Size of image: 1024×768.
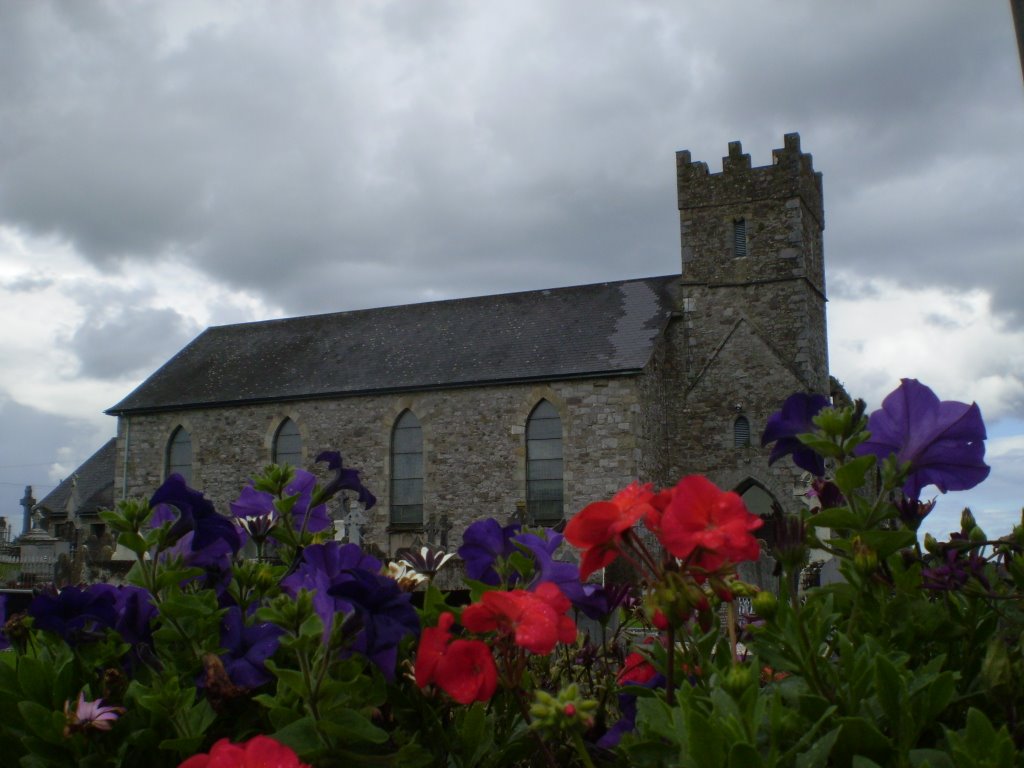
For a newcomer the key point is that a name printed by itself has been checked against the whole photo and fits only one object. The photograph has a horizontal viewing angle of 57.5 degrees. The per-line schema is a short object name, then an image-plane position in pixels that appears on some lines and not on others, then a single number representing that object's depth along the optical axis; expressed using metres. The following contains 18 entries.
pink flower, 1.58
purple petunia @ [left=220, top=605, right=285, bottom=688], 1.69
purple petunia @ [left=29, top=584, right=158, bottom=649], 1.83
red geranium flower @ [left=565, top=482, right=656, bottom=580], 1.44
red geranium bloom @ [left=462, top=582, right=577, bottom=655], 1.42
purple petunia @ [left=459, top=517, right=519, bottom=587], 2.12
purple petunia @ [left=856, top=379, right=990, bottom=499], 1.83
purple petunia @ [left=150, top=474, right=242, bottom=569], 1.95
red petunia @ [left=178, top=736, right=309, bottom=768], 1.28
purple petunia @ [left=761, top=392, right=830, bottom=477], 1.90
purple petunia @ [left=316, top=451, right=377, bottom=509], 2.24
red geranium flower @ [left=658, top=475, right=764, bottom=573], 1.40
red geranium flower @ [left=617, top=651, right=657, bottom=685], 1.94
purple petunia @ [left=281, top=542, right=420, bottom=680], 1.55
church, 22.97
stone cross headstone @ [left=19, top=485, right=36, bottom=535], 42.34
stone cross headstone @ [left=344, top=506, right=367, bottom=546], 19.17
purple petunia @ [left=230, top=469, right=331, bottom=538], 2.47
